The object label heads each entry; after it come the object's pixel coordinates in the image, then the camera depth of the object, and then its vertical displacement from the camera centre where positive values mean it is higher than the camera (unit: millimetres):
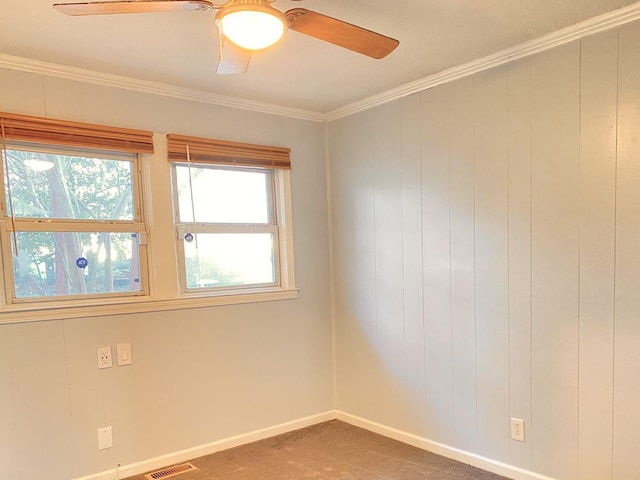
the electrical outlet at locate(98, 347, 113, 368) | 2551 -773
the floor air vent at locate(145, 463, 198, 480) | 2596 -1480
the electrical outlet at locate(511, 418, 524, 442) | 2404 -1206
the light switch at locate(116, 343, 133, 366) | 2607 -773
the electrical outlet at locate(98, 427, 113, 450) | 2535 -1219
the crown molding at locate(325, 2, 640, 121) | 2016 +780
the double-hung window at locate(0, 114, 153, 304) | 2357 +59
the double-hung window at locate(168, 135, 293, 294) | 2896 +1
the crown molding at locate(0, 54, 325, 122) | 2340 +790
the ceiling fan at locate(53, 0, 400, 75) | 1373 +629
